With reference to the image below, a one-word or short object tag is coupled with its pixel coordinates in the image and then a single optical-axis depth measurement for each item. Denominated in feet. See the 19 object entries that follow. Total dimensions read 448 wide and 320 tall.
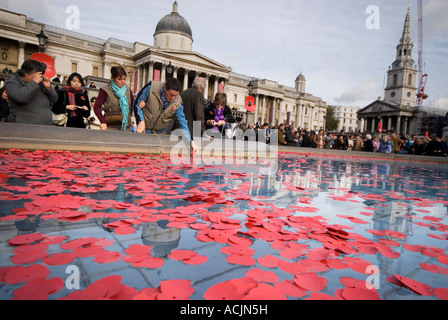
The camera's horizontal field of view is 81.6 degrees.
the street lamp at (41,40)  50.39
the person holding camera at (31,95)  16.60
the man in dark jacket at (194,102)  21.38
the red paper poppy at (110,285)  3.68
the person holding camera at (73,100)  20.43
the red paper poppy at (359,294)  4.01
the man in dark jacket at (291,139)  48.66
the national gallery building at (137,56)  115.03
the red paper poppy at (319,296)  3.93
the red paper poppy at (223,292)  3.80
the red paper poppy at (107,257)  4.60
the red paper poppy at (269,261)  4.84
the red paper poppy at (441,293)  4.17
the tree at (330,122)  323.98
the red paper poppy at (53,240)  5.14
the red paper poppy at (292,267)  4.70
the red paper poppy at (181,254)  4.88
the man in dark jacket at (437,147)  52.47
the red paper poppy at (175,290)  3.68
